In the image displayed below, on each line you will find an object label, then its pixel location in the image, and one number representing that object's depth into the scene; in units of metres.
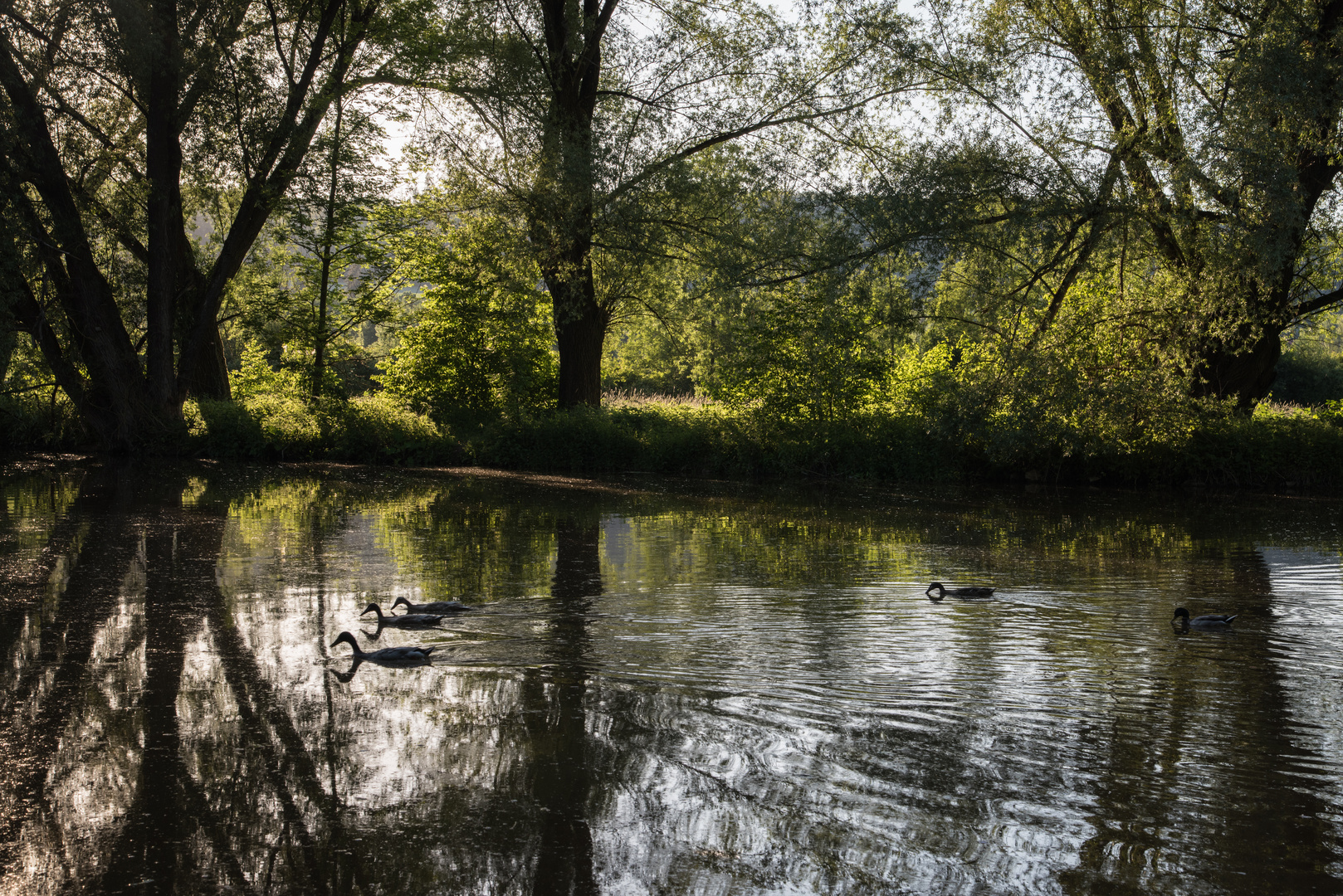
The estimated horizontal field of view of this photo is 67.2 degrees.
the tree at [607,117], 20.80
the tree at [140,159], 19.27
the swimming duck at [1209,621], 7.35
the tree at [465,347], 26.23
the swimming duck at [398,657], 6.30
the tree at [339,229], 24.03
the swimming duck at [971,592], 8.47
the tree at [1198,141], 14.83
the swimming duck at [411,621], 7.17
